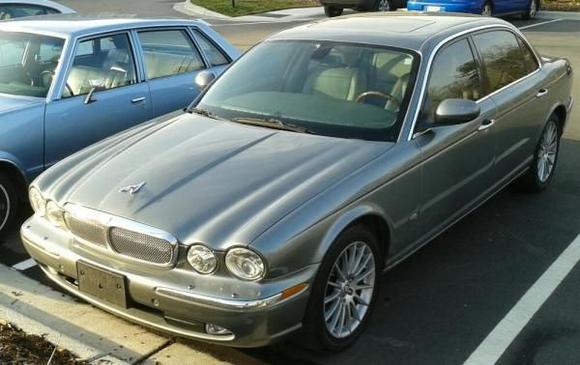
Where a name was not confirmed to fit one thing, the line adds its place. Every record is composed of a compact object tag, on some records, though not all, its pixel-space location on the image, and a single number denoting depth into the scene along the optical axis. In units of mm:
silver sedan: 3158
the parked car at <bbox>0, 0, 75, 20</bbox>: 8789
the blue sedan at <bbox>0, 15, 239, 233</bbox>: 5020
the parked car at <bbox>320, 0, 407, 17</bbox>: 19672
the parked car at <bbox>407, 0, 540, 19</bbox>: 16859
